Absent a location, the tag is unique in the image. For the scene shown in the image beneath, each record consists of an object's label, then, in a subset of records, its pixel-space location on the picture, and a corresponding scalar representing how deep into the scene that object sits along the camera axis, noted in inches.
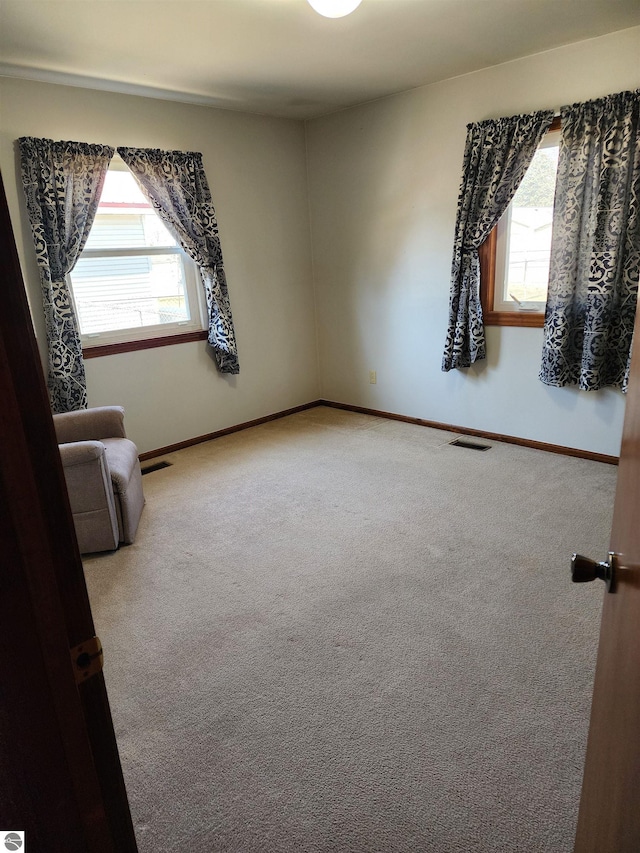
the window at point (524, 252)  142.9
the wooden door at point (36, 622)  22.5
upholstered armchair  106.2
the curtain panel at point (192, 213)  151.4
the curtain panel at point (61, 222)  132.6
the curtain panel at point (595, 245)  124.9
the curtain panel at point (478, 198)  139.3
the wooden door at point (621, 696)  28.1
